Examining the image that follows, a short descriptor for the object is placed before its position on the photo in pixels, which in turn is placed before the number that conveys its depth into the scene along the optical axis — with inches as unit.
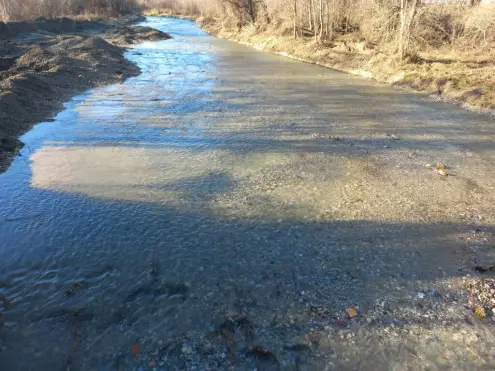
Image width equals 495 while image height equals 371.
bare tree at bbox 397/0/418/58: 801.5
